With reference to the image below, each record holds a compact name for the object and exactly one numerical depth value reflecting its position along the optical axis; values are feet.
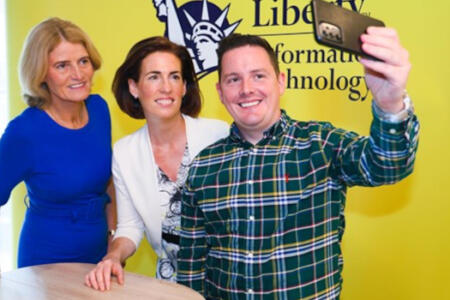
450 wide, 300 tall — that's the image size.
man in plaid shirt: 4.59
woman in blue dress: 6.33
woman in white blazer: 6.13
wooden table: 4.67
